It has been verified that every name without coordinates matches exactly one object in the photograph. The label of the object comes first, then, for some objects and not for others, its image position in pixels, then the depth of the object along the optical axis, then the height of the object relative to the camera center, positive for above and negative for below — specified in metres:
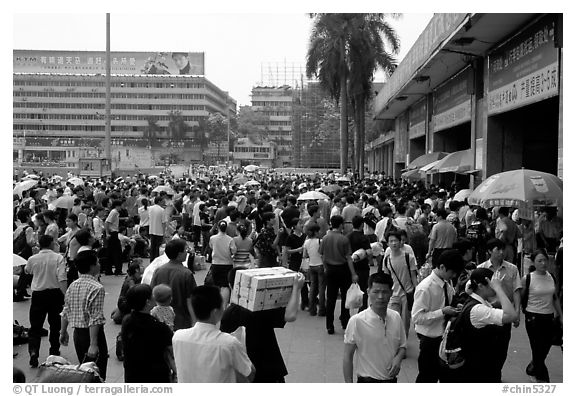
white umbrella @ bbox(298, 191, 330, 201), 13.64 -0.10
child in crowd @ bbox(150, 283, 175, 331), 5.17 -0.94
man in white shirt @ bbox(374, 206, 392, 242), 9.37 -0.46
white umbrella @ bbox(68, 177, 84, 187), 22.17 +0.31
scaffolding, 76.94 +6.95
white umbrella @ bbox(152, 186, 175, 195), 18.29 +0.04
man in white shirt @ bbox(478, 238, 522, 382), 5.87 -0.74
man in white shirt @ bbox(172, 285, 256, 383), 3.61 -0.92
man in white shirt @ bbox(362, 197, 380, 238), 11.45 -0.33
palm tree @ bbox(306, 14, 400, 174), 36.47 +8.06
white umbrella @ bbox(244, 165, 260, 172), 47.44 +1.67
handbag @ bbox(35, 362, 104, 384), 3.91 -1.14
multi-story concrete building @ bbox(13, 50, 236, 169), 95.94 +12.49
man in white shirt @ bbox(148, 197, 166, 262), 12.00 -0.69
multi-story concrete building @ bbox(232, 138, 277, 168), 101.69 +6.16
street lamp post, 25.25 +4.22
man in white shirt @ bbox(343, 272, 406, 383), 4.13 -0.96
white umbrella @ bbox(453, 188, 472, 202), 12.64 -0.07
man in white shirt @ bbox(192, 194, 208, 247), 13.59 -0.65
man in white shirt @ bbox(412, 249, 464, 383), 4.94 -0.92
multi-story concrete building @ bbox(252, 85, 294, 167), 109.88 +13.89
